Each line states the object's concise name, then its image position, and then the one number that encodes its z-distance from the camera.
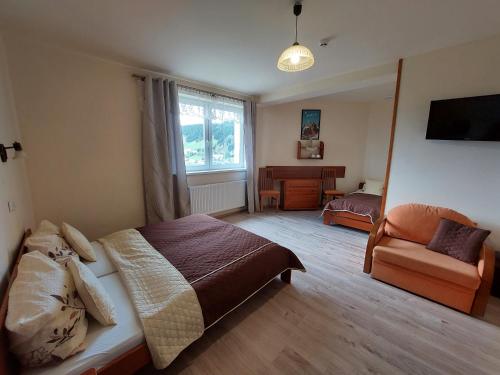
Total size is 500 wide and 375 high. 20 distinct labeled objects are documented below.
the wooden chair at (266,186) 4.56
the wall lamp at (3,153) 1.37
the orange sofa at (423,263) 1.75
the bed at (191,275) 1.04
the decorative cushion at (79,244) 1.70
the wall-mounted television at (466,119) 1.97
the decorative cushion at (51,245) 1.42
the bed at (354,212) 3.38
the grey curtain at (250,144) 4.13
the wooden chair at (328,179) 4.96
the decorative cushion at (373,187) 4.34
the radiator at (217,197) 3.59
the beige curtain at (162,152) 2.87
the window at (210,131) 3.46
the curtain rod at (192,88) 2.76
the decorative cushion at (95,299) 1.14
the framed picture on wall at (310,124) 4.80
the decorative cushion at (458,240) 1.90
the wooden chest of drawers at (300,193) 4.63
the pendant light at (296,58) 1.56
